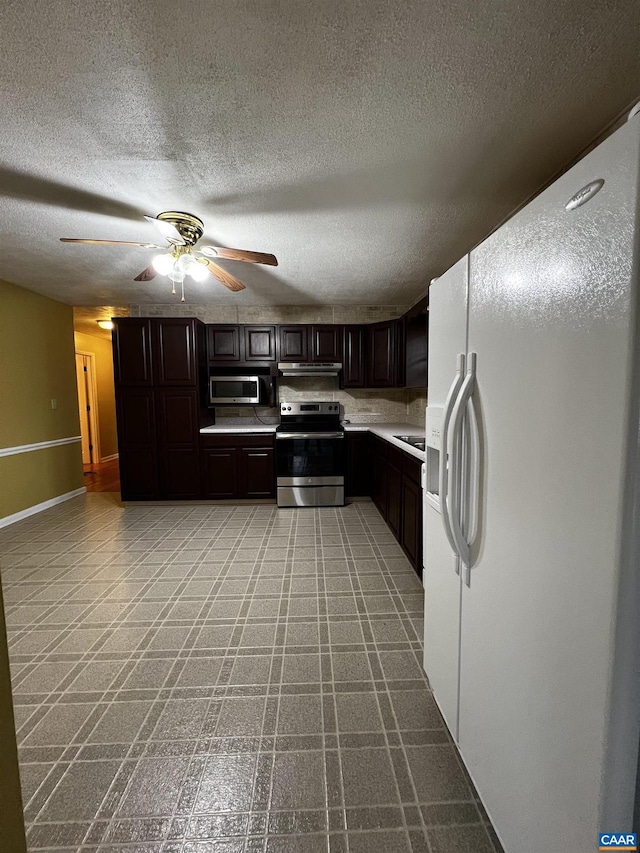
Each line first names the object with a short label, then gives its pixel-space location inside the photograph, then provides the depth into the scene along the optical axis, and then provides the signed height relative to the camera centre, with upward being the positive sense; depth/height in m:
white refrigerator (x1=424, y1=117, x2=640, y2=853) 0.59 -0.24
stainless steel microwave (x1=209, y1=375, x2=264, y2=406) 4.35 +0.11
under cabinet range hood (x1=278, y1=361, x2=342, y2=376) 4.30 +0.37
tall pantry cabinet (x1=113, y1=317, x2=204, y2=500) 4.05 -0.06
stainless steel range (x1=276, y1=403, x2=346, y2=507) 4.01 -0.80
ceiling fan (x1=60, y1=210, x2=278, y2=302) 2.23 +0.97
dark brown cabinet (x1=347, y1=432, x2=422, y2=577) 2.45 -0.79
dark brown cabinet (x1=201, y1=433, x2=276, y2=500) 4.18 -0.80
